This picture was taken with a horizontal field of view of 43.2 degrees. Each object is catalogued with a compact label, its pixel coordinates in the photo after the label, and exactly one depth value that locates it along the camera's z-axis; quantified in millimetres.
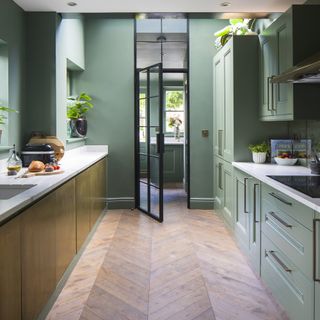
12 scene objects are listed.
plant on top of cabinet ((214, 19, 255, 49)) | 4438
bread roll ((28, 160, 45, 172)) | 3014
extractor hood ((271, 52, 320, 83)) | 2234
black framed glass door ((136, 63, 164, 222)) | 4910
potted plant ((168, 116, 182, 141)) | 8539
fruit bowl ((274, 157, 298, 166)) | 3617
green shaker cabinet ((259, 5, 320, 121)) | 2992
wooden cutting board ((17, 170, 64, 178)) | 2865
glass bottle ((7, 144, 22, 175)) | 2980
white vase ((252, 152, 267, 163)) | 3828
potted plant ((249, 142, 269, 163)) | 3832
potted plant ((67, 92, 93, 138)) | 5027
